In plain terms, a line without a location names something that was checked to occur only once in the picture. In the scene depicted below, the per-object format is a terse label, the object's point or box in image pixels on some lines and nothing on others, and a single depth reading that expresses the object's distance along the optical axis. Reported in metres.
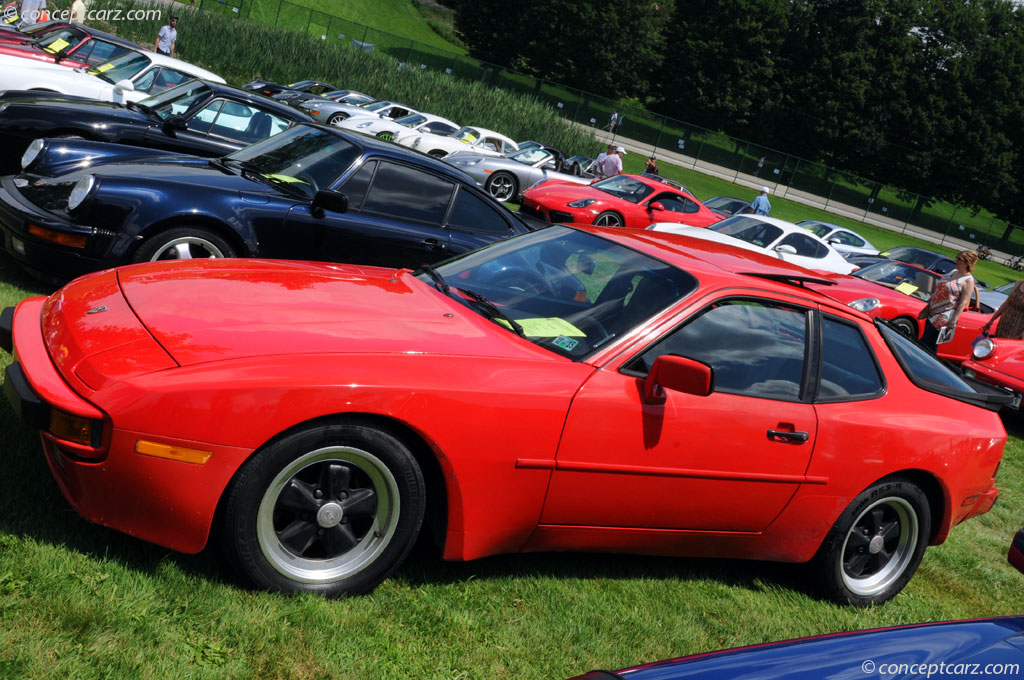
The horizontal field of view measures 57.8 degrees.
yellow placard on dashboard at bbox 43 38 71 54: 14.70
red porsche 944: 3.03
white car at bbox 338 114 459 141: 23.14
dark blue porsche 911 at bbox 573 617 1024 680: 2.12
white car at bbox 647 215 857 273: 16.19
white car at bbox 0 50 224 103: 10.98
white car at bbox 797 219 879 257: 23.95
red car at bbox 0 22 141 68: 14.04
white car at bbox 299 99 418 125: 25.48
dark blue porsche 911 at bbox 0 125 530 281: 5.95
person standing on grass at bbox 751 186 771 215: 24.30
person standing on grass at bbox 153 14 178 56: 25.62
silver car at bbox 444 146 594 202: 19.59
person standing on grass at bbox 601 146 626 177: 26.44
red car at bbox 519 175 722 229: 16.70
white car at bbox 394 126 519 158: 22.41
